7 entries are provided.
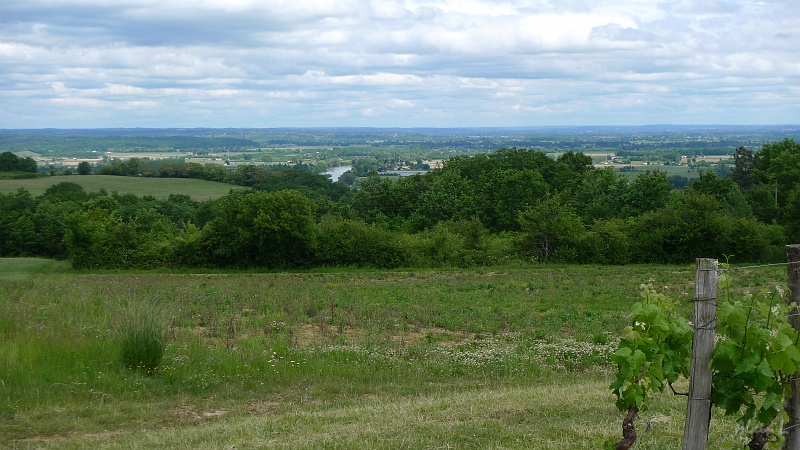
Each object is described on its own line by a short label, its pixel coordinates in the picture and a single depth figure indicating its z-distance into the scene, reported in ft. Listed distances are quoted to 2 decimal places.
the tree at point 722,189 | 193.88
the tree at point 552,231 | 156.46
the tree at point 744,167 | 267.59
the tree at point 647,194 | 212.84
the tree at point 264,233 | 147.95
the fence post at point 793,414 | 18.04
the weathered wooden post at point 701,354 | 15.97
